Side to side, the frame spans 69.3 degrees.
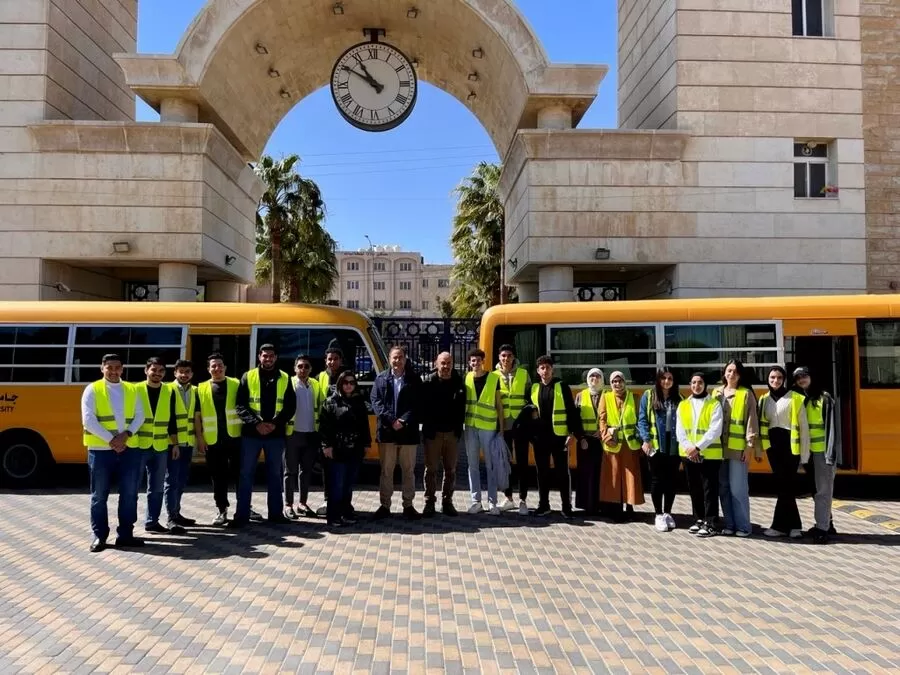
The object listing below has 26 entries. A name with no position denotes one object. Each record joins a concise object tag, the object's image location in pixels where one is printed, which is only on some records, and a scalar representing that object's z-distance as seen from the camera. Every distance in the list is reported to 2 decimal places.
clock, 17.12
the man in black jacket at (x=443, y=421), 8.14
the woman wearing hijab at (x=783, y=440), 7.29
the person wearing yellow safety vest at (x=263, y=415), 7.72
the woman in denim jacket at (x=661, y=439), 7.71
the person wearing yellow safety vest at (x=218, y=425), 7.78
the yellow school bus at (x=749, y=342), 9.59
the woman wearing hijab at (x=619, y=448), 7.95
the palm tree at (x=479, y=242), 27.44
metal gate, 15.84
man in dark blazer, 7.99
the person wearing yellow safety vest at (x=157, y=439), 7.44
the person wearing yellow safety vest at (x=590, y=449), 8.19
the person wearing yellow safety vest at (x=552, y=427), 8.17
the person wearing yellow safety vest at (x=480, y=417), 8.36
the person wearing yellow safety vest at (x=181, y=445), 7.60
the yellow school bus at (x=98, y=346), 10.15
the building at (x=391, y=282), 82.88
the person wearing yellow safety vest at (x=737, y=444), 7.33
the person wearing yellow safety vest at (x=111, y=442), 6.88
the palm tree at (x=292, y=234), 26.95
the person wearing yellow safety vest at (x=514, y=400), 8.41
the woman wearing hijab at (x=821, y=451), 7.27
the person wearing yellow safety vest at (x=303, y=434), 8.11
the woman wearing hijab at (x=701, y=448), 7.33
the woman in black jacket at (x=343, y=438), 7.80
